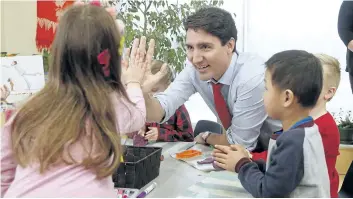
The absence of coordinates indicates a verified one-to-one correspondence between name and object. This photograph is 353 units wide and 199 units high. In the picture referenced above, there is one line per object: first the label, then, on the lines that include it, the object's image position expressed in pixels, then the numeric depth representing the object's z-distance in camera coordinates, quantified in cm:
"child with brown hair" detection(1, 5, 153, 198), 96
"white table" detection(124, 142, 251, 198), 113
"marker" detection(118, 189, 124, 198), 108
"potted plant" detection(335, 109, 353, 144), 311
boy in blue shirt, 97
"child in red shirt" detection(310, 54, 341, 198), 128
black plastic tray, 115
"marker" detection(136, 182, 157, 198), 111
